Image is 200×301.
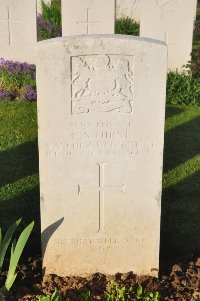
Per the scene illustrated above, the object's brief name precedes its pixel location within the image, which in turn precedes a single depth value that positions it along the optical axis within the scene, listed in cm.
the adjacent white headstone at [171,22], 866
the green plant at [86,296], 350
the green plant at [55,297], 324
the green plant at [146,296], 350
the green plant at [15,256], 346
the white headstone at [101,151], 337
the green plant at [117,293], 350
